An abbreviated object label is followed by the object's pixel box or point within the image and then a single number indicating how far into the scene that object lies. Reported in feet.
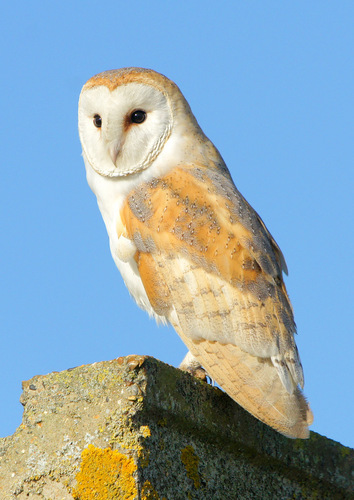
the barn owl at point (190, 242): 24.39
